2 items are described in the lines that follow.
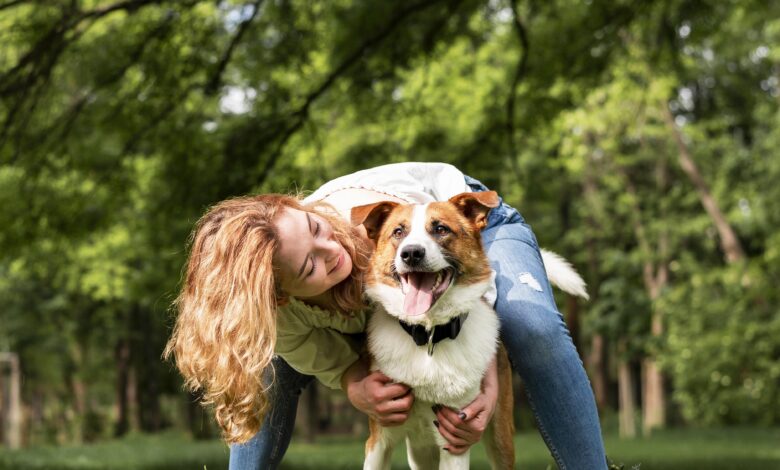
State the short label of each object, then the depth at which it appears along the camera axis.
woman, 3.41
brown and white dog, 3.43
